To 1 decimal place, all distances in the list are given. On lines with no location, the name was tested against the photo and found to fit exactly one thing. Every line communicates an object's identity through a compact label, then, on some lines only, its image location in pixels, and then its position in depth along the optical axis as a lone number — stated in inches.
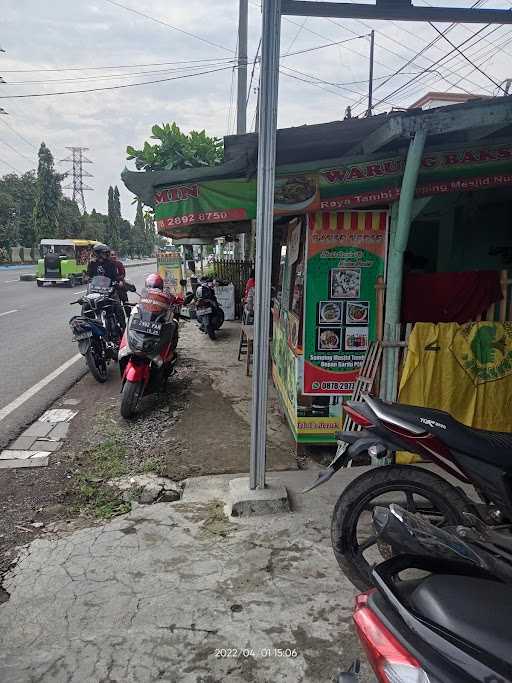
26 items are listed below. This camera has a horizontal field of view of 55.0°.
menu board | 159.9
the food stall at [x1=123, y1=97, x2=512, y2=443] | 136.8
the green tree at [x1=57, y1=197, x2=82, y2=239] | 1785.2
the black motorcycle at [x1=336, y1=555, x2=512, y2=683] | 45.7
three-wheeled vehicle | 951.0
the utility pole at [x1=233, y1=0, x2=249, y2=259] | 502.1
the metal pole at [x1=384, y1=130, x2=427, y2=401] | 130.0
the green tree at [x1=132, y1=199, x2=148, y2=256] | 3265.3
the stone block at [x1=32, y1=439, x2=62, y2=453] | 184.1
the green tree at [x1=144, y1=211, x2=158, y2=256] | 3675.7
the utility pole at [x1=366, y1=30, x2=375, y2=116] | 658.6
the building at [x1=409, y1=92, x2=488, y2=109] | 799.3
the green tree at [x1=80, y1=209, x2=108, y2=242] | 1969.7
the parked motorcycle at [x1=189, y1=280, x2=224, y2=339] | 403.5
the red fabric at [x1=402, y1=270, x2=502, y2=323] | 163.8
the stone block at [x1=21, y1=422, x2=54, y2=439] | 198.0
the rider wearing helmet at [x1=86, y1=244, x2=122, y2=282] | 342.0
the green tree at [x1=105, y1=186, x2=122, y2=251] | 2610.7
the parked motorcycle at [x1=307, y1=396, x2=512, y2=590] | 92.2
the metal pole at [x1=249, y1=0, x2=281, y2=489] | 120.0
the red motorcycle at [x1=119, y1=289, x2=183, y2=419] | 206.4
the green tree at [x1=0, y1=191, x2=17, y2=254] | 1481.3
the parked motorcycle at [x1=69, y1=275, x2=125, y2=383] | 258.2
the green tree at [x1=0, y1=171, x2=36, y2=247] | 1729.8
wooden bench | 283.4
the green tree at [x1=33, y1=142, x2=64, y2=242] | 1650.1
